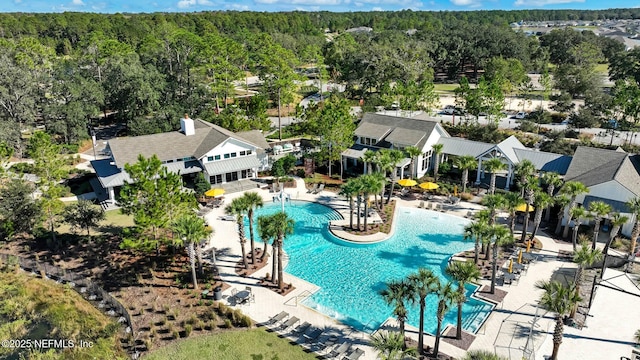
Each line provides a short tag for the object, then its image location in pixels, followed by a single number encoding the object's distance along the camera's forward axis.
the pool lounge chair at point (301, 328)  28.02
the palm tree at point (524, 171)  41.78
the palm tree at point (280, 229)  31.06
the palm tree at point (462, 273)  25.12
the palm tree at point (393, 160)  45.67
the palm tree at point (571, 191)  36.47
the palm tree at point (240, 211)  33.62
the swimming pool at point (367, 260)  30.36
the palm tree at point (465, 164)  46.47
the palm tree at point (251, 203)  34.03
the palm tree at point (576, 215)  34.55
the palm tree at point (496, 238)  30.81
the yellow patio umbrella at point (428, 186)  47.81
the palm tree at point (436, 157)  51.44
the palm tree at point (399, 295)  24.08
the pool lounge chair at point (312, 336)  27.34
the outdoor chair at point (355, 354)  25.47
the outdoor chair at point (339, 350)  26.05
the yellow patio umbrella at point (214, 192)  46.87
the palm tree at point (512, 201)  36.42
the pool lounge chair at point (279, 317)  29.06
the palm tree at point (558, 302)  23.16
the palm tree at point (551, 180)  39.94
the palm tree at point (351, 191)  39.06
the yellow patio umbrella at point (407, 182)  48.22
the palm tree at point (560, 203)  37.41
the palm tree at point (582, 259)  27.88
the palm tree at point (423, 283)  24.02
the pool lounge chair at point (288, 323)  28.50
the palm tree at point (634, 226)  35.12
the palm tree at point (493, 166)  44.25
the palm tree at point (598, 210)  34.25
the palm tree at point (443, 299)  23.72
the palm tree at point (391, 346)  21.74
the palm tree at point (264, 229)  31.31
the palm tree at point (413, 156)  49.09
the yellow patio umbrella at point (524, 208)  41.86
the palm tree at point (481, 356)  20.34
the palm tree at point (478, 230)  31.81
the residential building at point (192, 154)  48.59
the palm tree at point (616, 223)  33.31
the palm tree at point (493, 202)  35.69
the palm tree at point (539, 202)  36.44
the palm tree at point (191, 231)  30.61
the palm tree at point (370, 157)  44.67
